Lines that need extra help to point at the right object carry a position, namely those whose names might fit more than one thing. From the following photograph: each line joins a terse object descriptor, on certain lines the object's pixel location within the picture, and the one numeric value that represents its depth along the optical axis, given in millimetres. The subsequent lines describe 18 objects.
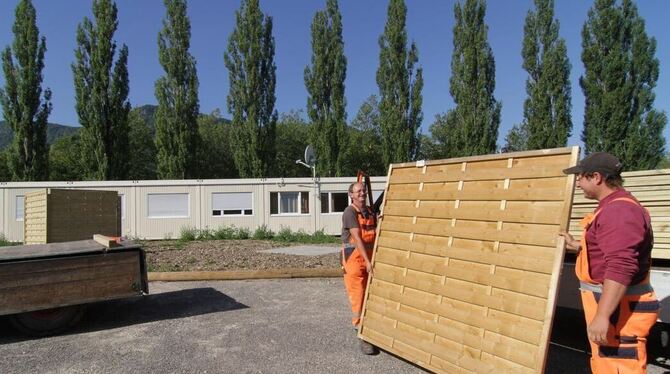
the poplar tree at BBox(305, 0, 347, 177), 28672
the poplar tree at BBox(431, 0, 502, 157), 28672
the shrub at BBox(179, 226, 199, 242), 19250
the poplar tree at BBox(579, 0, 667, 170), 24938
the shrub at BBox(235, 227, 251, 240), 19895
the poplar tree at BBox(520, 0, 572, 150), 27859
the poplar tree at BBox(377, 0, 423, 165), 29328
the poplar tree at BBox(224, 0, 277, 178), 27203
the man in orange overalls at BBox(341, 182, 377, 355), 5309
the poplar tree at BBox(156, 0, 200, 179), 26297
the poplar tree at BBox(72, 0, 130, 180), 24750
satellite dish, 20917
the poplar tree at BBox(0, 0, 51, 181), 24406
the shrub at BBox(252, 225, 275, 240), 19938
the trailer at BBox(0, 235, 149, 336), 5637
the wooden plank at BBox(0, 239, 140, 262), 5812
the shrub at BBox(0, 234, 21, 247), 17812
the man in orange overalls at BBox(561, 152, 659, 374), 2688
